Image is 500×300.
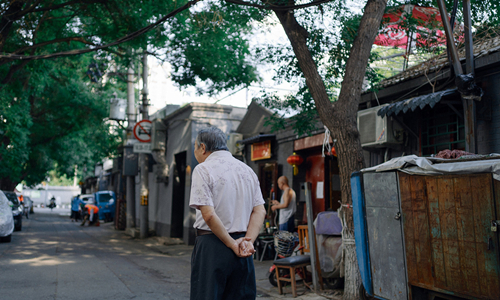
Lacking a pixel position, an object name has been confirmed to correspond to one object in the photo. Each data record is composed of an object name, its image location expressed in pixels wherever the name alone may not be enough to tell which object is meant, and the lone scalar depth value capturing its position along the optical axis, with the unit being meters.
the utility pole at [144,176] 16.98
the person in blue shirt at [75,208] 31.21
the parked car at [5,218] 12.94
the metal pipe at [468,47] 6.57
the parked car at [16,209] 17.80
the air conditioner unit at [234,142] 14.11
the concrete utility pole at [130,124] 18.72
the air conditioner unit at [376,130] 8.12
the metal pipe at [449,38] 6.44
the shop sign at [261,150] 12.95
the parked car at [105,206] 29.03
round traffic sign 17.19
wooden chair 7.04
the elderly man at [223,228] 2.93
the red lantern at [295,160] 11.33
